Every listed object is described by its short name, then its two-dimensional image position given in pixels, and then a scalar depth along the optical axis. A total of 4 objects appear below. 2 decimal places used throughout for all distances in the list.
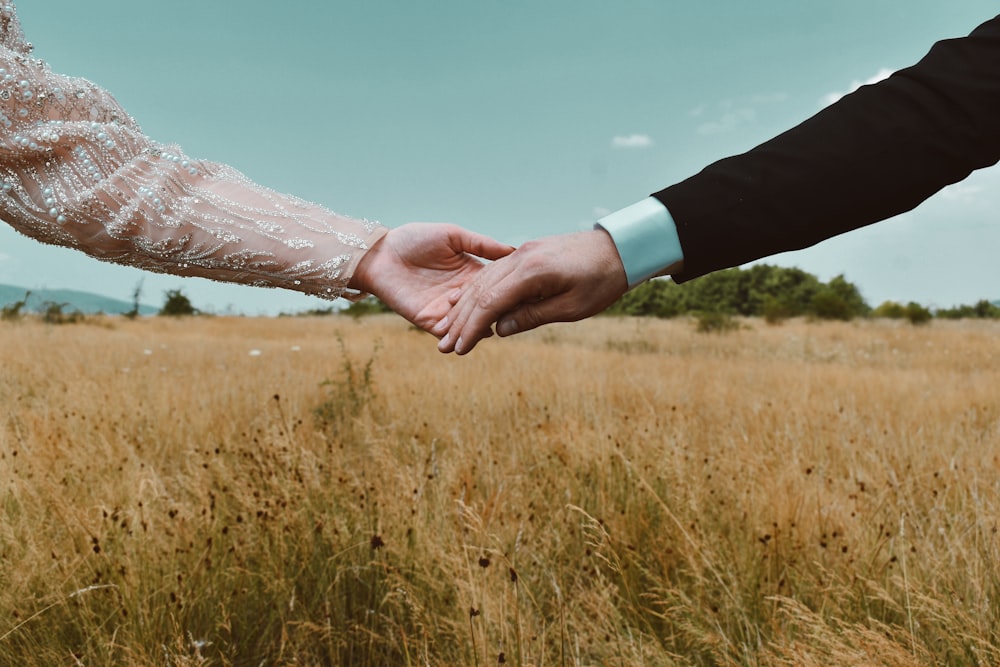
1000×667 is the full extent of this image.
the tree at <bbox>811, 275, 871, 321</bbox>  19.56
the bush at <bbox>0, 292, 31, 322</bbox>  12.41
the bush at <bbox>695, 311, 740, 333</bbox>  14.31
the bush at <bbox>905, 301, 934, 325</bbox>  19.58
